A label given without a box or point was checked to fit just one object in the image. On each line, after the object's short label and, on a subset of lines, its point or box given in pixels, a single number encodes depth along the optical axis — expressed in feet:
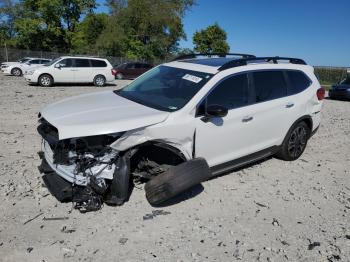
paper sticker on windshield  17.39
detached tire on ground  14.82
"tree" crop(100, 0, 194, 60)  160.04
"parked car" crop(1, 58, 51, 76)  91.81
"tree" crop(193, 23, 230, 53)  210.59
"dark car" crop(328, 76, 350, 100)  65.16
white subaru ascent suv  14.66
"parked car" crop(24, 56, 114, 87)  63.87
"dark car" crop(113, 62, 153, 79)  99.81
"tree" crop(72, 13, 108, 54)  175.01
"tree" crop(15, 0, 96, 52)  161.79
